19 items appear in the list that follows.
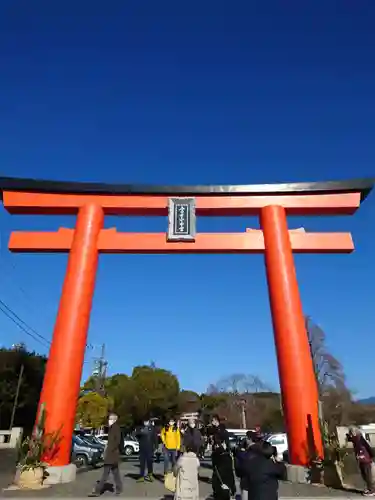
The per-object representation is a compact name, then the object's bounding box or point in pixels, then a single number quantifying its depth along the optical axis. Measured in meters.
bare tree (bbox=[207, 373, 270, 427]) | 45.76
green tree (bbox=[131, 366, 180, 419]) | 45.33
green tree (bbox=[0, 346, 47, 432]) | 22.86
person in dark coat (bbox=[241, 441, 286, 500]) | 4.04
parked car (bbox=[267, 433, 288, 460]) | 16.19
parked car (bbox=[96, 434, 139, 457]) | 23.35
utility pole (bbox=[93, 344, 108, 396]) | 47.69
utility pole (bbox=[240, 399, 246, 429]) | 43.88
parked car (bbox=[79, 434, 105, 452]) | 15.80
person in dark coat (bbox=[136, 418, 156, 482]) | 9.45
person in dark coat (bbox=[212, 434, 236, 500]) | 5.86
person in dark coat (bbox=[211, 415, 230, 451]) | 6.21
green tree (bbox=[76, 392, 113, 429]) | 40.34
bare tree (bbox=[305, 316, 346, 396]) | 26.19
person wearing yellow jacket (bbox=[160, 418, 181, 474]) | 9.16
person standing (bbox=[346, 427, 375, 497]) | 7.69
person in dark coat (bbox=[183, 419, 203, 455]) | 7.89
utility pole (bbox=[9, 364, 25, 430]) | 20.98
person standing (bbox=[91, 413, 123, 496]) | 7.55
